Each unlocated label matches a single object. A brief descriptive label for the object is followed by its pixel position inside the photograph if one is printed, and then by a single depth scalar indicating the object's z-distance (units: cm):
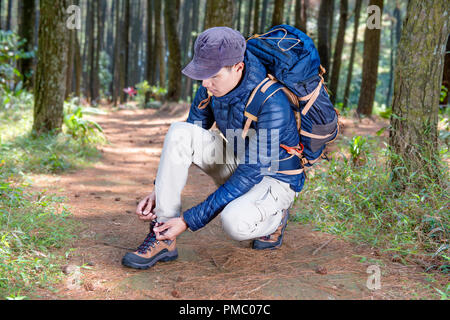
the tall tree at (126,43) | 1582
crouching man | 242
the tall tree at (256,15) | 1331
